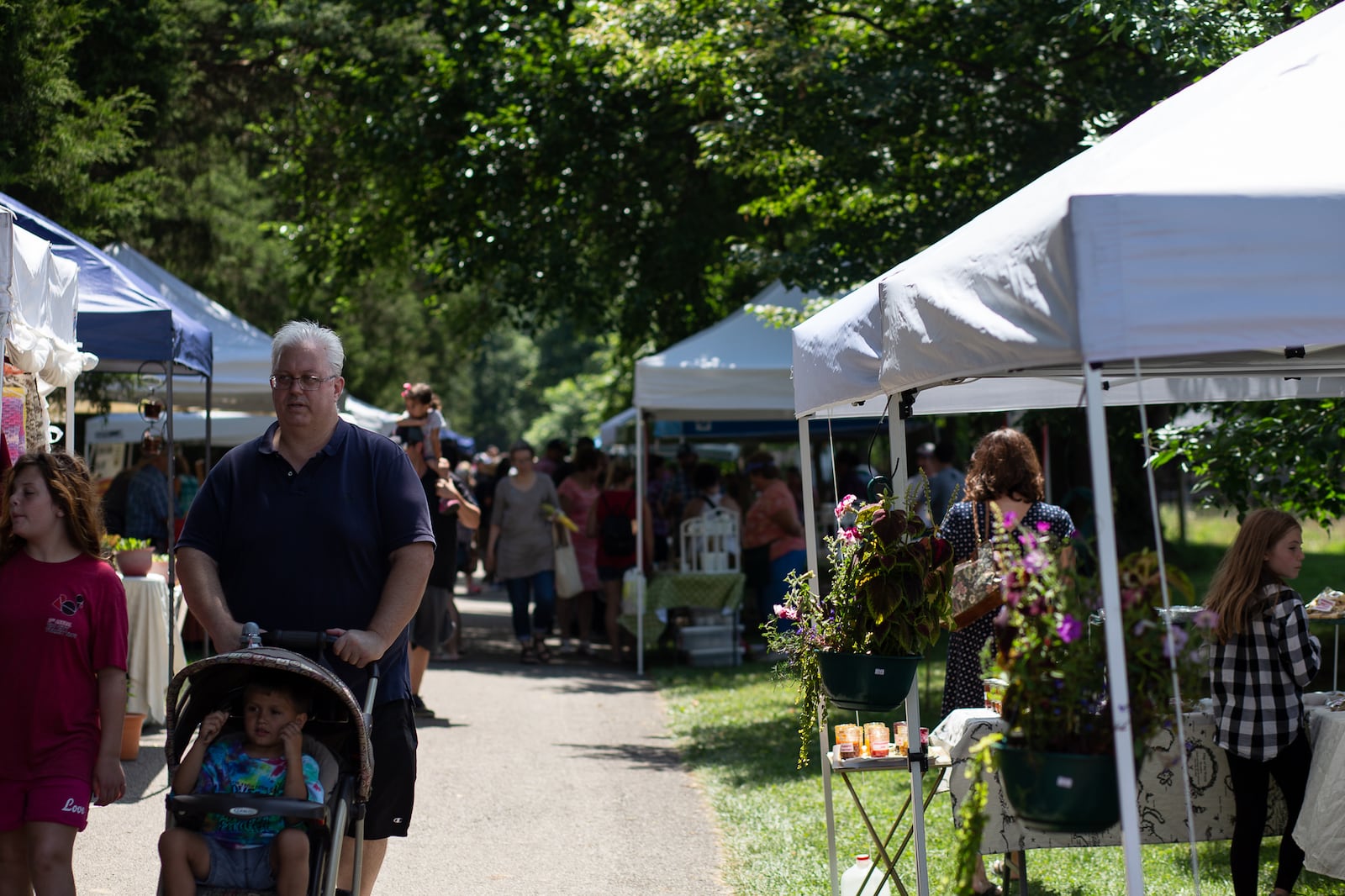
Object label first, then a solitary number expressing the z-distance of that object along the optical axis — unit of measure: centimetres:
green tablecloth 1373
